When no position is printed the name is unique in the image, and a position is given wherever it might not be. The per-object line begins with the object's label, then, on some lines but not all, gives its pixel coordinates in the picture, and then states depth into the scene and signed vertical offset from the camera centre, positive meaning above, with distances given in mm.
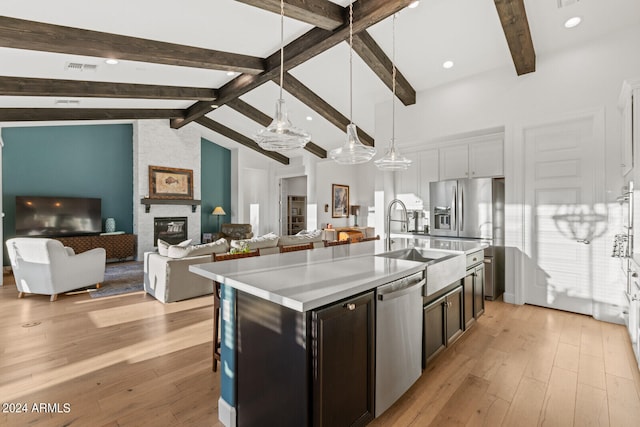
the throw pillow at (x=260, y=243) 4473 -437
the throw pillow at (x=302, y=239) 5113 -432
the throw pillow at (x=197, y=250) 4094 -495
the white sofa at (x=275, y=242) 4562 -448
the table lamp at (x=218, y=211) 9013 +80
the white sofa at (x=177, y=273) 4059 -792
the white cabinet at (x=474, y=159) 4484 +836
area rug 4613 -1145
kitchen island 1379 -639
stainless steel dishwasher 1743 -758
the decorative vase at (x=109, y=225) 7223 -263
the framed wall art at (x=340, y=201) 9766 +413
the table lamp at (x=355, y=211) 10333 +88
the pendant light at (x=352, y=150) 2949 +614
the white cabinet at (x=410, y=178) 5328 +626
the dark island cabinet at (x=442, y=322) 2254 -875
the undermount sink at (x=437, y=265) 2209 -417
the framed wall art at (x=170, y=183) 7692 +805
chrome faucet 2811 -255
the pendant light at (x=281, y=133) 2473 +657
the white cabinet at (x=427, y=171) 5117 +720
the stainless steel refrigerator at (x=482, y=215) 4117 -21
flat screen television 6039 -43
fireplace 7812 -402
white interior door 3533 +39
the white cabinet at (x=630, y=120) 2490 +802
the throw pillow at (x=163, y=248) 4223 -473
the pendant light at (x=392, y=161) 3262 +563
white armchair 4070 -715
